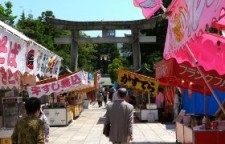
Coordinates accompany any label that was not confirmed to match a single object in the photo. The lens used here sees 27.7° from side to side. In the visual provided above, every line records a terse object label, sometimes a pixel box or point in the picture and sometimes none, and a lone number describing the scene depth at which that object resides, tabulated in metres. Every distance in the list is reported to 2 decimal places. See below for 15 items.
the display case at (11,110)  12.56
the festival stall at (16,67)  7.81
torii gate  32.78
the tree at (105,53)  94.25
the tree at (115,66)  74.62
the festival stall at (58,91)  19.91
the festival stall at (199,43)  5.58
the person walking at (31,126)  6.95
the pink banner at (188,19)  5.24
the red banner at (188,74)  9.77
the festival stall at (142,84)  23.86
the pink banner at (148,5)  10.40
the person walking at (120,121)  9.25
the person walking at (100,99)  44.22
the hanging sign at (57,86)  19.70
